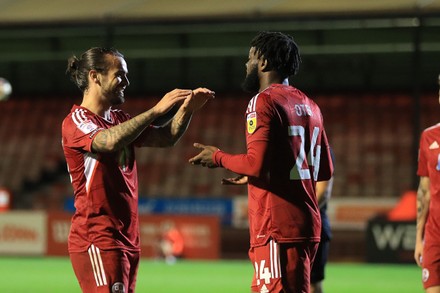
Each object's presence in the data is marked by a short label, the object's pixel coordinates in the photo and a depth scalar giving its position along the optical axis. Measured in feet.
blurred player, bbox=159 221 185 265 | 123.34
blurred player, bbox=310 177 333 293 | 49.57
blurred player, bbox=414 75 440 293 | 40.54
